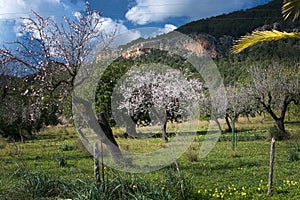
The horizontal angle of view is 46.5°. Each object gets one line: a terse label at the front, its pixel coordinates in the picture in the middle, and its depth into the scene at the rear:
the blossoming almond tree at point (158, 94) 20.75
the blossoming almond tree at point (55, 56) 11.62
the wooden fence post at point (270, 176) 7.06
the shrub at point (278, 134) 20.17
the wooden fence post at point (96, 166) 6.43
